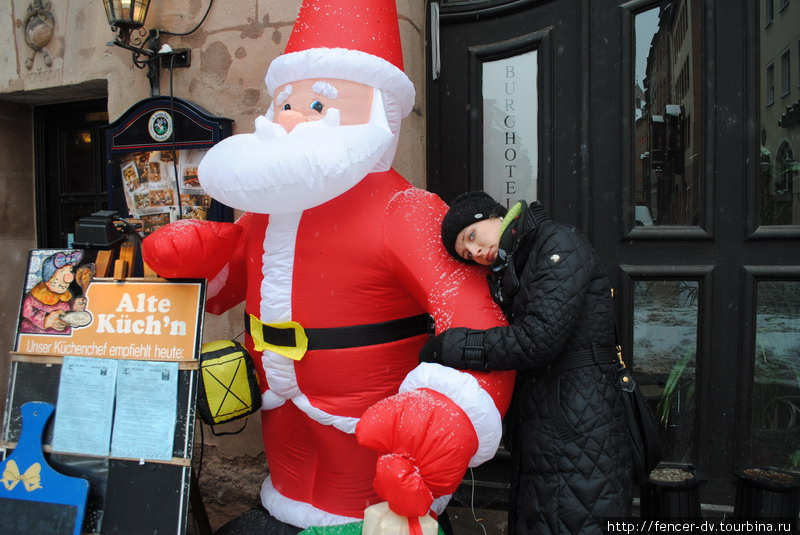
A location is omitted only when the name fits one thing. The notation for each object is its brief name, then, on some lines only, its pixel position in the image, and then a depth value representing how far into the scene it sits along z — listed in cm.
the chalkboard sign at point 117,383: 214
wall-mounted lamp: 324
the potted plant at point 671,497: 251
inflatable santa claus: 193
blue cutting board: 219
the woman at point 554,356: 183
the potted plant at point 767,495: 237
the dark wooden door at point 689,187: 271
